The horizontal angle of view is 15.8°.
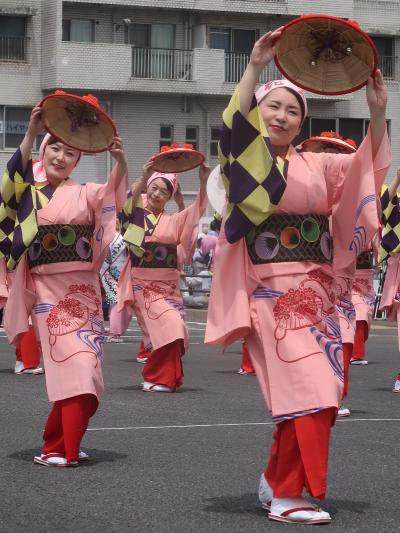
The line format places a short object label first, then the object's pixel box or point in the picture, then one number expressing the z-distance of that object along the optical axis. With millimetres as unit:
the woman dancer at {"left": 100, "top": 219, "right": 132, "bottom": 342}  19062
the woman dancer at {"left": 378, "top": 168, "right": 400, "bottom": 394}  12750
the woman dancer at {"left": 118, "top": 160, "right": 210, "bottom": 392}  12867
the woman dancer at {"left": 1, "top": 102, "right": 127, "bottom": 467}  8055
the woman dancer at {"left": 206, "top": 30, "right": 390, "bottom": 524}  6352
